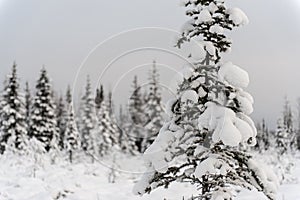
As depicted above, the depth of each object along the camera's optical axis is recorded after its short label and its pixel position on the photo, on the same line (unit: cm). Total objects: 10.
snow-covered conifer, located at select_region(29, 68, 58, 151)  3372
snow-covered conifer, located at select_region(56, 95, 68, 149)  4638
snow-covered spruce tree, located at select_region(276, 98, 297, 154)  4856
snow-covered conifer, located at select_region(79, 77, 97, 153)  3956
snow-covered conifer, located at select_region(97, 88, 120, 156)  3691
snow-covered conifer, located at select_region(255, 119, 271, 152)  5544
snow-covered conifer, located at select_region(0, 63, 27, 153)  3195
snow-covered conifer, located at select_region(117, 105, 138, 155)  3769
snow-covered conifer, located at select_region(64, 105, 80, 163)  3252
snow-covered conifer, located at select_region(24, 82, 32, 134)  4456
